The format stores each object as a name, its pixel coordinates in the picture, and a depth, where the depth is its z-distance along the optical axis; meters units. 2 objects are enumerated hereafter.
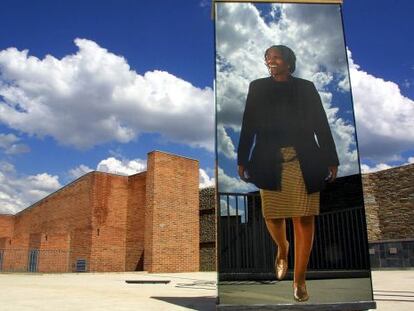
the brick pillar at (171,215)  19.94
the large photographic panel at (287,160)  5.39
